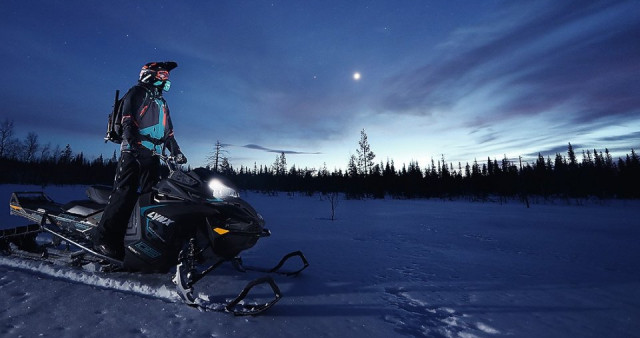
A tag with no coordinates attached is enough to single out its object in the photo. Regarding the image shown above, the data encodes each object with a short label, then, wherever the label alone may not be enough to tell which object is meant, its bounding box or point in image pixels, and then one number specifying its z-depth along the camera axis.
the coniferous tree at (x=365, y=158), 47.81
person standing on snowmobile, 2.89
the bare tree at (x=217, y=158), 45.48
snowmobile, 2.51
